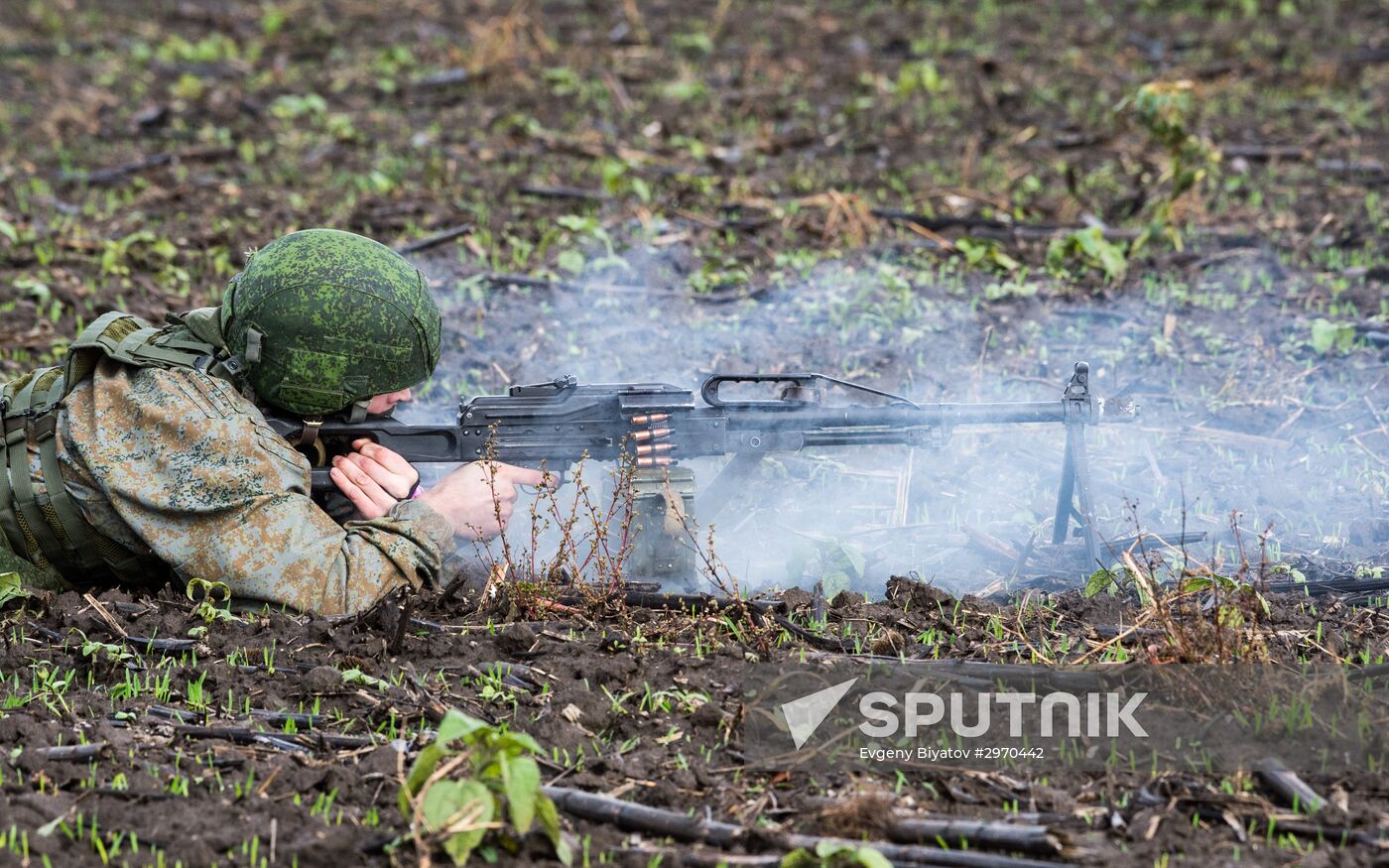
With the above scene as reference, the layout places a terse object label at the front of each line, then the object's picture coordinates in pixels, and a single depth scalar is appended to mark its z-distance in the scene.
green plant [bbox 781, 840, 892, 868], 7.06
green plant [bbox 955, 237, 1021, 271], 18.36
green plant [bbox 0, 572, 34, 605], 10.45
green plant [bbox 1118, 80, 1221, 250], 18.27
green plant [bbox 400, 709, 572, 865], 7.08
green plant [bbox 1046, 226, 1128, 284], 17.72
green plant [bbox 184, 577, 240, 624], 10.30
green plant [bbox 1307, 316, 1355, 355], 15.74
